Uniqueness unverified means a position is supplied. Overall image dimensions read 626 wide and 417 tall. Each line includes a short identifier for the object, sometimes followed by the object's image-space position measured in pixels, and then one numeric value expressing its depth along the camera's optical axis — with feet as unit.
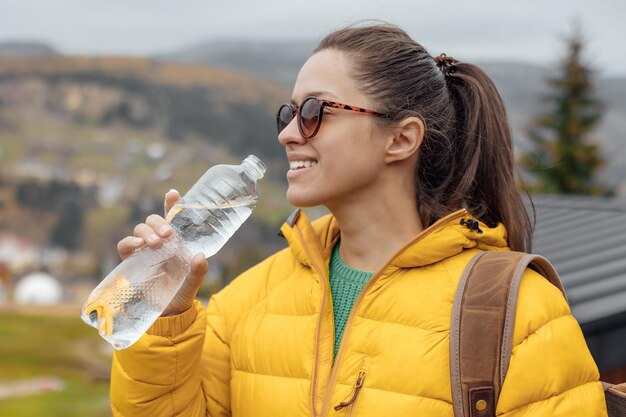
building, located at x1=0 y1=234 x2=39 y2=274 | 117.39
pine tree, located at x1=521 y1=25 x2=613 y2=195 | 82.17
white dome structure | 95.45
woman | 5.62
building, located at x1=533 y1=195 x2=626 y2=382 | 8.30
